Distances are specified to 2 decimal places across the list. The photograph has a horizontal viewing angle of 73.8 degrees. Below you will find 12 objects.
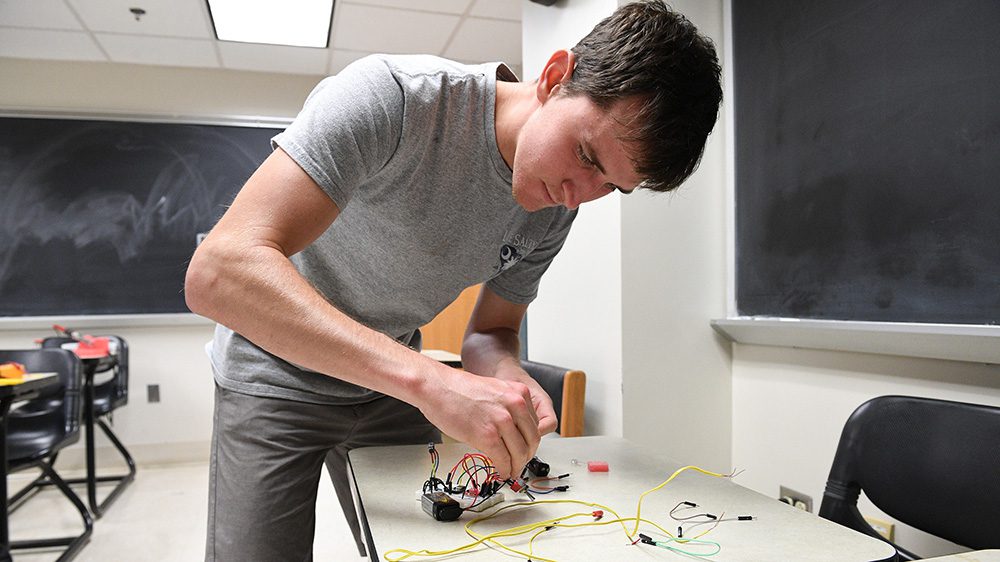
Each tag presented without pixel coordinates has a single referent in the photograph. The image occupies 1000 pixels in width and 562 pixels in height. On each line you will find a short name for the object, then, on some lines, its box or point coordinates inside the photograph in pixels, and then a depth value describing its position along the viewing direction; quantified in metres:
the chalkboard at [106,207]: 3.89
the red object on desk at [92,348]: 3.18
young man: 0.78
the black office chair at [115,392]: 3.49
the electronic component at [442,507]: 0.75
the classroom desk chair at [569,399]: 1.98
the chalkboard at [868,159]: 1.35
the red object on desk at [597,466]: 0.98
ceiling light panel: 3.25
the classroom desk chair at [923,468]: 1.08
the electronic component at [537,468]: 0.94
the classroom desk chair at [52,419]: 2.60
